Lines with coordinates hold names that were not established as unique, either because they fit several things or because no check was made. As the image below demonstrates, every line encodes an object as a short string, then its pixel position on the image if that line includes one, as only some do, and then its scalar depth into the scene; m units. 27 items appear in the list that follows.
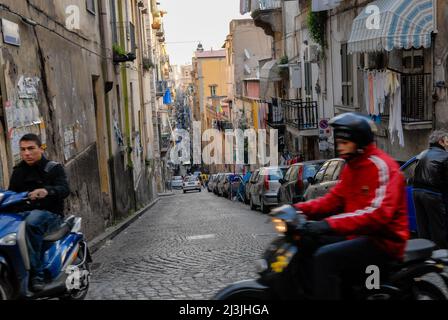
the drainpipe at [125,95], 25.97
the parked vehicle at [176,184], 73.26
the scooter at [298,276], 4.74
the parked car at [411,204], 9.95
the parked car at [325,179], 13.88
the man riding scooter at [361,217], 4.67
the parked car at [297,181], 17.77
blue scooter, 5.93
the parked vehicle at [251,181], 24.92
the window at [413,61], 16.88
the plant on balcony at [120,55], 22.05
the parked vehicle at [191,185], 60.88
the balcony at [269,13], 41.12
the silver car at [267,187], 21.41
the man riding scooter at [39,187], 6.45
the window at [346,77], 23.51
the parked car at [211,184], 53.55
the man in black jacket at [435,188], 8.78
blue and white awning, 15.53
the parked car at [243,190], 30.70
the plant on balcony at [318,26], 27.14
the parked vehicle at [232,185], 36.59
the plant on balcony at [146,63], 37.97
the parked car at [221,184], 43.59
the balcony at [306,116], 30.86
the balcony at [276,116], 38.50
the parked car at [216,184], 48.54
